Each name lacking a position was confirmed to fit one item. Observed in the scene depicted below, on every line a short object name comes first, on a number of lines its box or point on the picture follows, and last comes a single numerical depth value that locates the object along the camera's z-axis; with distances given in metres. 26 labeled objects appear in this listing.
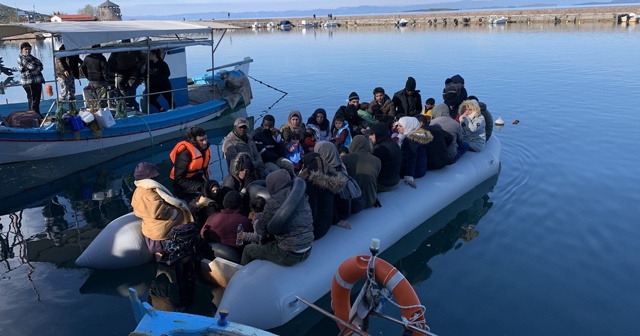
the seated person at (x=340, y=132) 8.77
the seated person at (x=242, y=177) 6.30
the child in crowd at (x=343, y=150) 7.59
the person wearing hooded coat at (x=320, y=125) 8.82
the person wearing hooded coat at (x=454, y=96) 10.15
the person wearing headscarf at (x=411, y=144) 7.44
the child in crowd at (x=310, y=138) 8.65
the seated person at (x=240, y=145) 7.11
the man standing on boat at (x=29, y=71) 10.88
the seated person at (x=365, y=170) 6.38
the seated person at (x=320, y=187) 5.20
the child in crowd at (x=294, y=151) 8.10
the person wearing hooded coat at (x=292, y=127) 8.26
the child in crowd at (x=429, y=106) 10.58
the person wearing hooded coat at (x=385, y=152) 6.75
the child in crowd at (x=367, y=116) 9.94
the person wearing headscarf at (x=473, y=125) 9.02
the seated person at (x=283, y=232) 4.74
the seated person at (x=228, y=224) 5.68
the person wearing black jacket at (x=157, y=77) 12.09
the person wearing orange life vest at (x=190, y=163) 6.84
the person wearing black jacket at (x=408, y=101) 10.45
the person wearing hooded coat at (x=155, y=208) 5.59
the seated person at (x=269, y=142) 7.80
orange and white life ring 4.20
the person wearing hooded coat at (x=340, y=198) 5.73
